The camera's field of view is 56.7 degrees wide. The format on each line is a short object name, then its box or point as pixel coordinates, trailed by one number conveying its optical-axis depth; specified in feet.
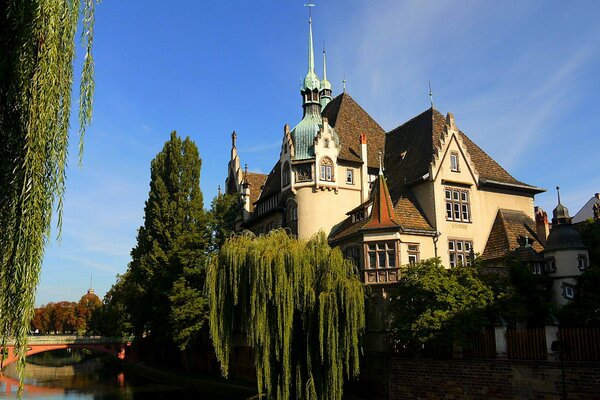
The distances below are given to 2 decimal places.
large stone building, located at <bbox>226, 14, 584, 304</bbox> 92.89
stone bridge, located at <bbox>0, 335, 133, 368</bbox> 190.76
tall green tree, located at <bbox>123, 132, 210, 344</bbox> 123.75
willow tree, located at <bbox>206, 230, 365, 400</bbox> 71.41
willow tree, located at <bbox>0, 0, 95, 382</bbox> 26.45
